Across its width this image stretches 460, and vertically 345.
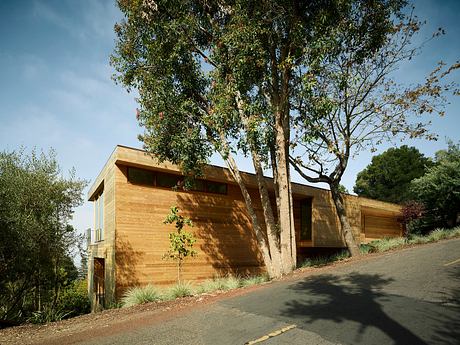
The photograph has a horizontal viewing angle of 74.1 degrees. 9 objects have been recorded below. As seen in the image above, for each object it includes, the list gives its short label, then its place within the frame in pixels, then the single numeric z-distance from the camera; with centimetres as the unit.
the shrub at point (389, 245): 1444
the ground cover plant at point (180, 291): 924
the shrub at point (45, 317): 947
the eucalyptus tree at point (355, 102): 1249
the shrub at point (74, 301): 1718
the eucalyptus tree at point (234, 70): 1002
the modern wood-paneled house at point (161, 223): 1254
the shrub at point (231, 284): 1006
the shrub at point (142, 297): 916
